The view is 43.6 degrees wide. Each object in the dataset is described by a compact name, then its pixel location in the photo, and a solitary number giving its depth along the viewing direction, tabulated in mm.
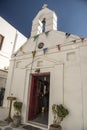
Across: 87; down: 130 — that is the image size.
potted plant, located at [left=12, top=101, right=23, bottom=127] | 5819
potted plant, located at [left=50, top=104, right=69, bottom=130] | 4621
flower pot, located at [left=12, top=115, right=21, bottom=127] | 5762
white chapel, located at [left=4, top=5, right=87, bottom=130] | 5056
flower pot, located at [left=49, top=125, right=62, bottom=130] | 4489
